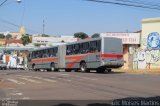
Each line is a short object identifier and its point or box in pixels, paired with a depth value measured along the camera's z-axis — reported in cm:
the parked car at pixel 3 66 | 4518
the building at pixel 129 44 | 3164
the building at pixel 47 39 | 8410
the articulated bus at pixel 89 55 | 2225
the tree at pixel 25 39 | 8558
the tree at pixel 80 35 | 9640
